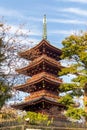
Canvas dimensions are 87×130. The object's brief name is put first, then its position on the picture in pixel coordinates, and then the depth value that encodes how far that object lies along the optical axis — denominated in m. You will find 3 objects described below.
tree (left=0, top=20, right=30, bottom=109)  13.37
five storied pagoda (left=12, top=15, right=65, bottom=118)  33.05
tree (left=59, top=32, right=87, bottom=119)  24.81
